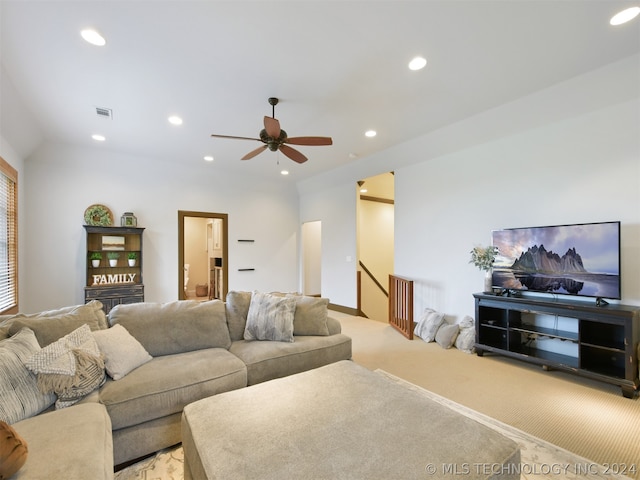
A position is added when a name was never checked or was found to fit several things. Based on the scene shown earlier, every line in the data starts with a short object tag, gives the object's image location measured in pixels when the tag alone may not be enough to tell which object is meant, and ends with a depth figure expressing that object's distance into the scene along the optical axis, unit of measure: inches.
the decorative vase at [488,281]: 149.4
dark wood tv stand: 104.8
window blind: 147.6
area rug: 69.3
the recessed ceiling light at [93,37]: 91.5
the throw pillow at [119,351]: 78.9
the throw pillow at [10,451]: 43.0
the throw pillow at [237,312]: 113.6
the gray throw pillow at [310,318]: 118.5
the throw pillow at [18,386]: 59.1
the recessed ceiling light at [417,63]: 103.6
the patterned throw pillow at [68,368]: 65.7
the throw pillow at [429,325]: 170.6
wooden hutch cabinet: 194.1
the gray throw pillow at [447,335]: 159.8
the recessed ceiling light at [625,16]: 82.7
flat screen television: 115.0
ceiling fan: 120.0
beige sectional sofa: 54.4
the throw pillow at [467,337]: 152.2
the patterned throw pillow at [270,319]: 110.2
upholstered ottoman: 46.5
